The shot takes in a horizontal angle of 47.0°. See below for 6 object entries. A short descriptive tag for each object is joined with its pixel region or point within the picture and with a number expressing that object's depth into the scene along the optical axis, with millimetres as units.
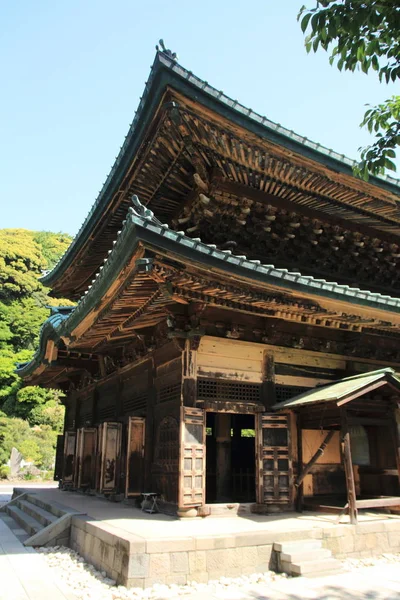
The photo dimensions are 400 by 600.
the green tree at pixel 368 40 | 3793
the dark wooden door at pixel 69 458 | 13570
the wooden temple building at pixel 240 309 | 7000
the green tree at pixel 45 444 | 31062
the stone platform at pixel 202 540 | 5293
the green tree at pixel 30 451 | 30766
